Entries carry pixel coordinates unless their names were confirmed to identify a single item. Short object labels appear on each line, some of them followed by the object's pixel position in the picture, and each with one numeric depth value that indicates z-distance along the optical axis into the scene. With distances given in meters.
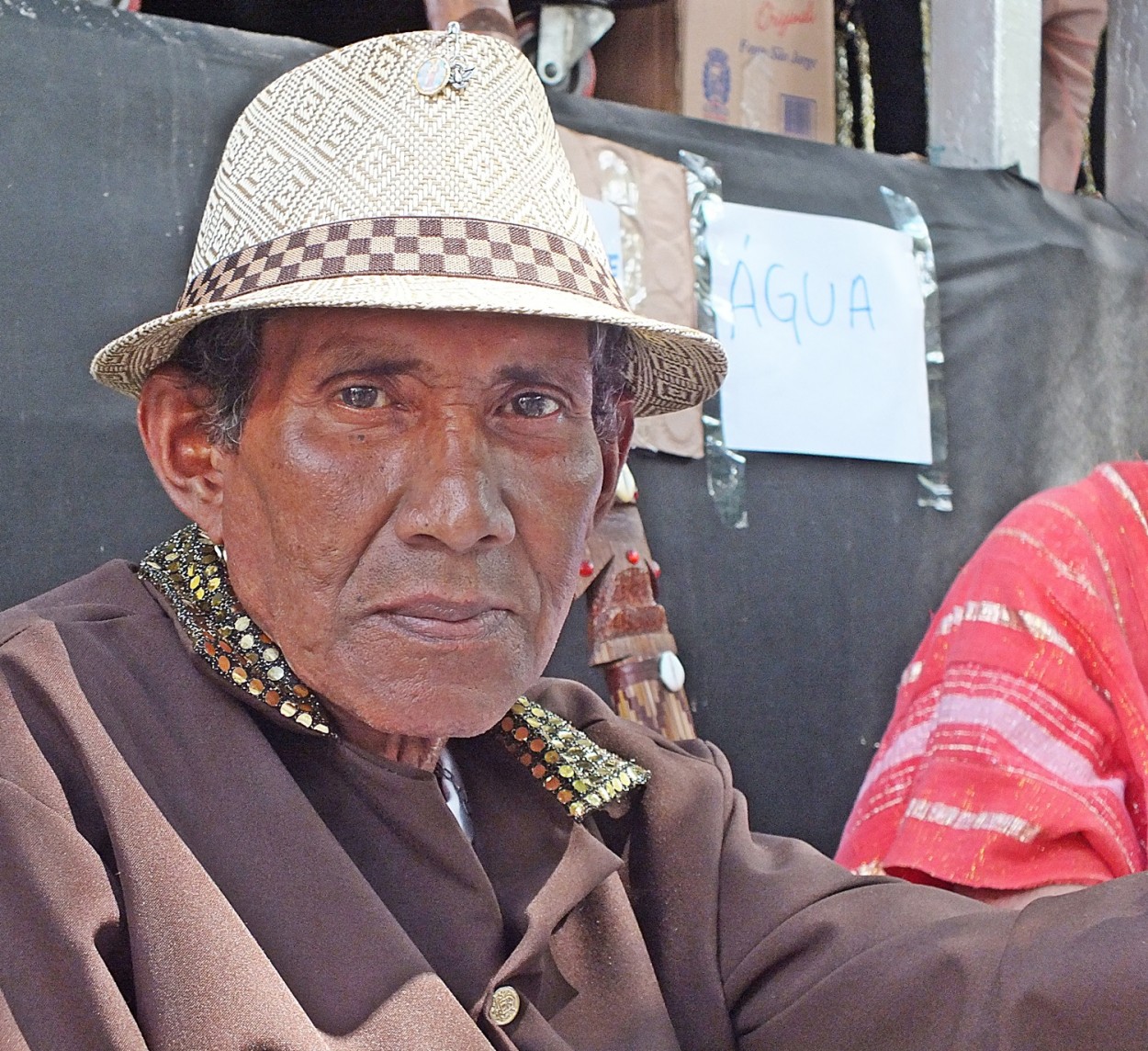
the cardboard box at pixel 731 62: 3.19
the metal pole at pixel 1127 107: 4.04
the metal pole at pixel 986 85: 3.64
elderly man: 1.29
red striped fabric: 1.92
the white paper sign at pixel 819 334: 2.98
